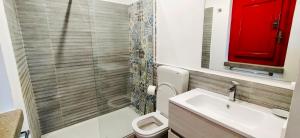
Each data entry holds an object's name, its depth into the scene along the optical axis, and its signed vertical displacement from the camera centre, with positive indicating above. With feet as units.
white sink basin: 2.65 -1.61
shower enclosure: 5.89 -0.67
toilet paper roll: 6.30 -1.99
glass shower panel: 7.12 -1.17
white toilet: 4.87 -2.21
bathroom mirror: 3.34 +0.13
